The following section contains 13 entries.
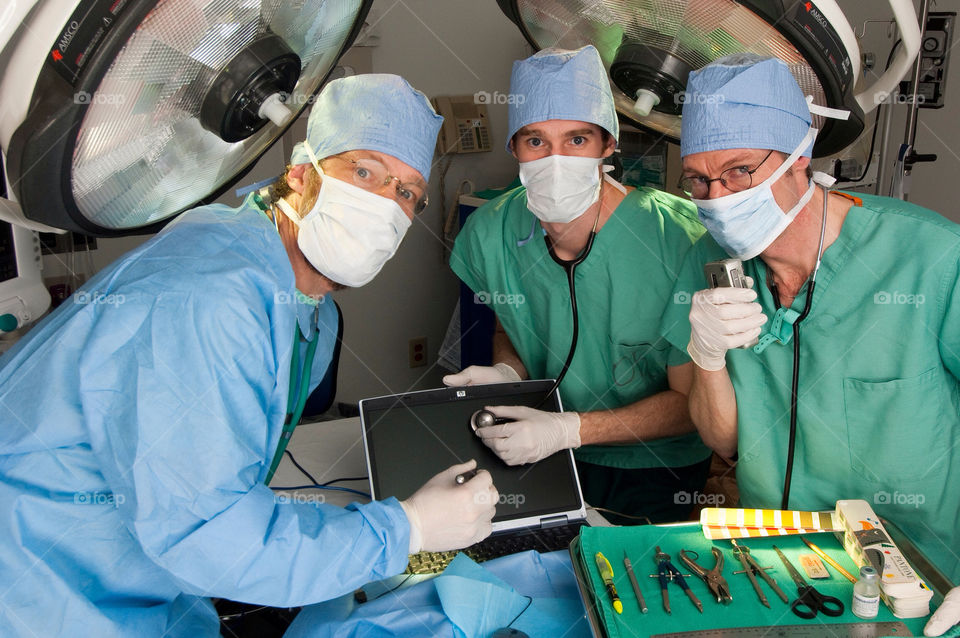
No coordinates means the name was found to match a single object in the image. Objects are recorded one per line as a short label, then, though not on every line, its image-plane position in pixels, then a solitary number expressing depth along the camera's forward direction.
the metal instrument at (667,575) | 0.99
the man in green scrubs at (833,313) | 1.17
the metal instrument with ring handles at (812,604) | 0.97
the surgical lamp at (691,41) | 0.92
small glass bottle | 0.95
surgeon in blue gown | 0.89
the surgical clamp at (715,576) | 1.01
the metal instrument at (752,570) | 1.01
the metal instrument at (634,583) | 0.99
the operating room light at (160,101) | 0.75
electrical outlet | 3.51
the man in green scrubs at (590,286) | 1.49
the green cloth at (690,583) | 0.96
